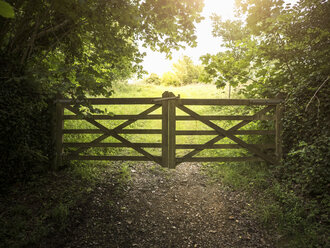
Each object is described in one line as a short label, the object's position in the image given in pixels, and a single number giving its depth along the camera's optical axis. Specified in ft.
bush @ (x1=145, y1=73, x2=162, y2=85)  109.50
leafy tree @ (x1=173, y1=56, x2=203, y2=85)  99.76
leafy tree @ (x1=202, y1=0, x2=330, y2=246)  12.23
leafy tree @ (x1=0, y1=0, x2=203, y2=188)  13.01
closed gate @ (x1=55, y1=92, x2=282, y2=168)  16.60
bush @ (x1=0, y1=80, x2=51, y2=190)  13.09
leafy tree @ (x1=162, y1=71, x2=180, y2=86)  101.96
